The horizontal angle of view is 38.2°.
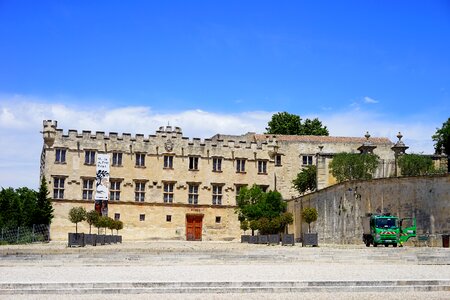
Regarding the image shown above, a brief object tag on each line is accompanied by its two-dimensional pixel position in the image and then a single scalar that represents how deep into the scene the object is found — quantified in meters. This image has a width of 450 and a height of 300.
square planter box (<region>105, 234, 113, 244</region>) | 43.18
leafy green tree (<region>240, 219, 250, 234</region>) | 48.09
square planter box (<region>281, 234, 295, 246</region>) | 39.16
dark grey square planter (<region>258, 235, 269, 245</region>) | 41.94
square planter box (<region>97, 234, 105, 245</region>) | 39.92
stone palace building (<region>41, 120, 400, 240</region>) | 54.75
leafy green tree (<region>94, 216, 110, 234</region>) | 44.62
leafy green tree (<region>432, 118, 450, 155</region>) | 59.44
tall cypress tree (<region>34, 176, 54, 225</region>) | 51.47
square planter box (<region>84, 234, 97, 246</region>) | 36.16
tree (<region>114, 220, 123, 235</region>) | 48.24
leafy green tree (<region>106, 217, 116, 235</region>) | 46.17
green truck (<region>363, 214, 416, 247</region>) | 34.88
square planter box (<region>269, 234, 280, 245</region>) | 40.81
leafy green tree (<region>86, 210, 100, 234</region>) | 43.91
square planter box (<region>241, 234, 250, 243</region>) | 49.16
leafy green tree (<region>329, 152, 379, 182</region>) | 47.41
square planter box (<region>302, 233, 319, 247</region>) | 35.12
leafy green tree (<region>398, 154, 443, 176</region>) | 44.91
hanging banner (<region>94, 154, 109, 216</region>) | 54.91
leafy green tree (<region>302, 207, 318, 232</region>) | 42.41
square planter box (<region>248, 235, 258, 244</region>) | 44.91
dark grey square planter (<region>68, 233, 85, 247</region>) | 34.69
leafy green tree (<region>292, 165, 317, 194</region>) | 56.31
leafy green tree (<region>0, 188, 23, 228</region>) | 50.74
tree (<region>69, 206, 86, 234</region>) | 42.97
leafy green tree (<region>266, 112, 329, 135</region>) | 77.00
